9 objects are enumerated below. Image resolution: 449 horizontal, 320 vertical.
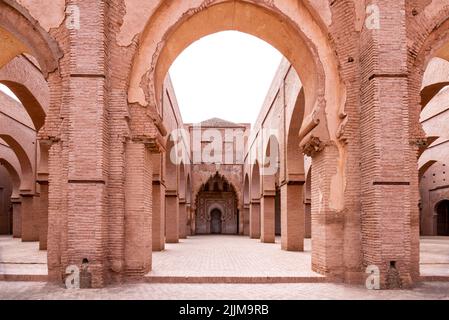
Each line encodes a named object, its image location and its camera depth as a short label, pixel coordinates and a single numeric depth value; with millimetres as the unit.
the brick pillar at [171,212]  19625
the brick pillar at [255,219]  24266
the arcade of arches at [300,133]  7422
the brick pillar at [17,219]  23848
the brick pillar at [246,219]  30350
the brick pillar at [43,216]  14547
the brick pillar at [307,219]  23408
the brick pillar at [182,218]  24984
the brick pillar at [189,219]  30844
